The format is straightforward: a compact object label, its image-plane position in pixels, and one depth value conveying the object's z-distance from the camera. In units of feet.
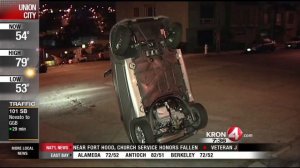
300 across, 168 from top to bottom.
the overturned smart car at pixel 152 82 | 28.89
